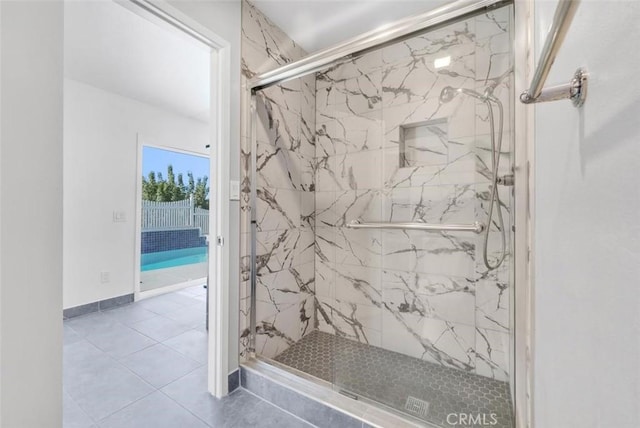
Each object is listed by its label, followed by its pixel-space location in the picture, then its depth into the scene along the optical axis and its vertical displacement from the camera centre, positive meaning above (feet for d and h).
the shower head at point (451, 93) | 5.56 +2.58
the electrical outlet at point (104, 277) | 9.78 -2.40
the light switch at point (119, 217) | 10.19 -0.21
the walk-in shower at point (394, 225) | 5.10 -0.25
